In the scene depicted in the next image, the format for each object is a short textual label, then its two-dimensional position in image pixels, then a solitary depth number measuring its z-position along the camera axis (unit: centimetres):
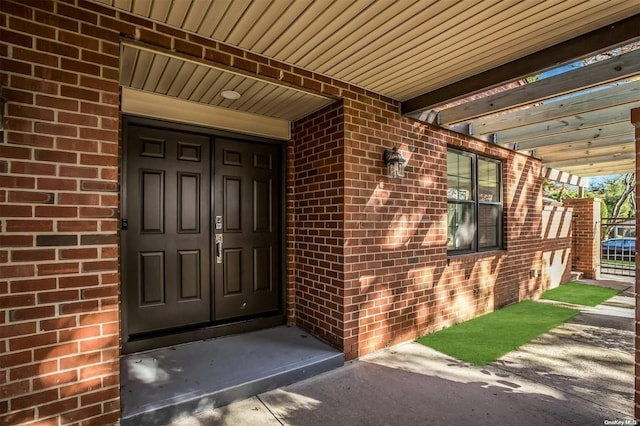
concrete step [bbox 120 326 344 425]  215
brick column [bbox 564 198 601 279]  759
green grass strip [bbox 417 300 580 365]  326
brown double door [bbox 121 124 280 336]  294
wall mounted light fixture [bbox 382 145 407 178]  319
